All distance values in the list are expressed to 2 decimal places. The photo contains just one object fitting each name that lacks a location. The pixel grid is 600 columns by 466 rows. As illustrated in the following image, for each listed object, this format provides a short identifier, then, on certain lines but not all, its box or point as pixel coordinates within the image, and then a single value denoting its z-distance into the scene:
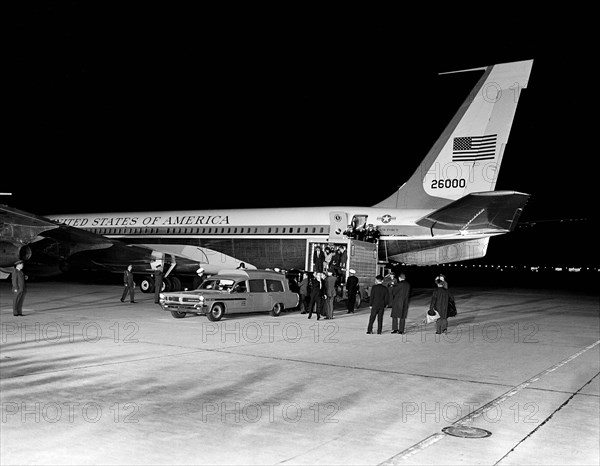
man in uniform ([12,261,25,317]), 17.94
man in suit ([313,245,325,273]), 24.11
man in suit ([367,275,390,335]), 16.39
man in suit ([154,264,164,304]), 23.84
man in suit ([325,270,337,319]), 19.38
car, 17.72
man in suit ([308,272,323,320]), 19.59
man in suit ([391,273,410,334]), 16.11
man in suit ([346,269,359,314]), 21.72
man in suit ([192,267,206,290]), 26.68
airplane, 23.55
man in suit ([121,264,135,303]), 23.31
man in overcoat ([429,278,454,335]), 16.27
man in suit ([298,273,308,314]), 21.34
